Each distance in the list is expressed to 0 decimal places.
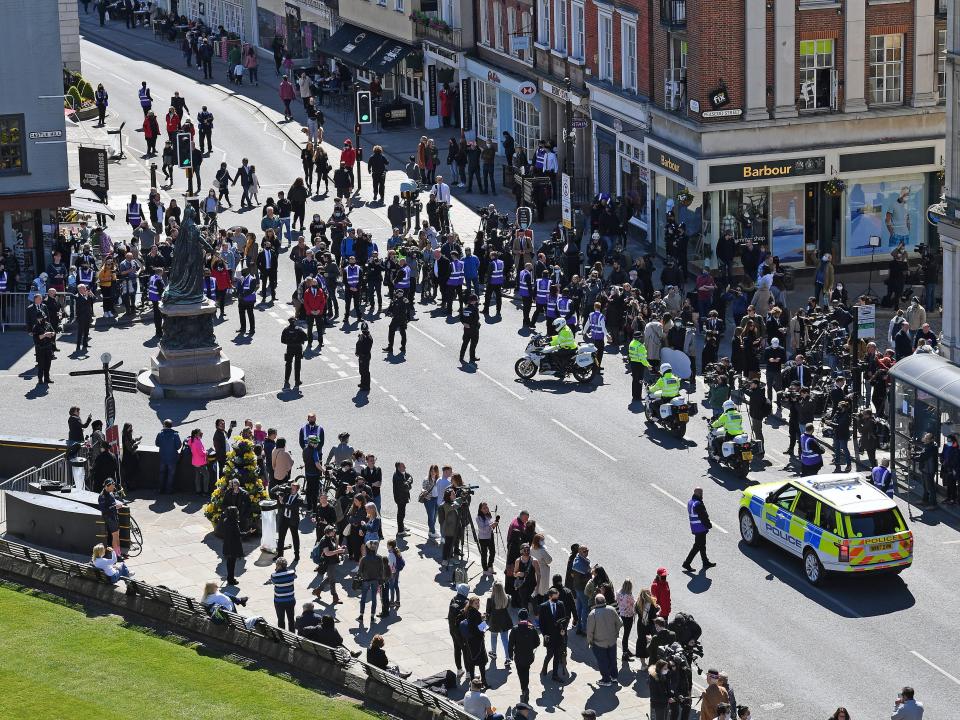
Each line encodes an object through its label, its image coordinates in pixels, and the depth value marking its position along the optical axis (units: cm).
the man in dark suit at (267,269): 5578
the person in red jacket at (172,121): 7456
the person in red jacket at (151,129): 7462
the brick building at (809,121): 5650
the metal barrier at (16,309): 5422
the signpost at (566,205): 5847
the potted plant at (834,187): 5728
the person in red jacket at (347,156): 6819
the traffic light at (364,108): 6781
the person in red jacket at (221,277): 5444
